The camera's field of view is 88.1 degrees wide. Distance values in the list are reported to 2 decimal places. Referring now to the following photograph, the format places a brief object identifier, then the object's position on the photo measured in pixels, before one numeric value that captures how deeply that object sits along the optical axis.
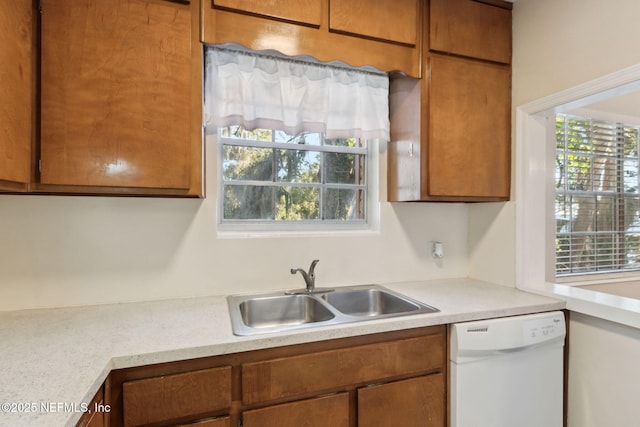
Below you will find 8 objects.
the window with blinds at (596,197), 2.74
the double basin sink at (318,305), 1.57
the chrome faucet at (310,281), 1.73
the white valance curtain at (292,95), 1.62
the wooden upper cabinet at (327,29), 1.44
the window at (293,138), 1.65
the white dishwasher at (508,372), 1.42
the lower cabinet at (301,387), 1.05
